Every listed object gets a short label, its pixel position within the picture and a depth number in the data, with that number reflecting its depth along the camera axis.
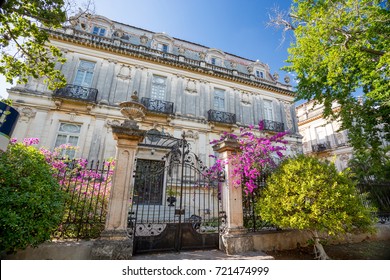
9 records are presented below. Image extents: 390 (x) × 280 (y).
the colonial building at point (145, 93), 10.99
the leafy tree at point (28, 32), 5.51
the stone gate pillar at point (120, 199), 3.82
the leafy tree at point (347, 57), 7.75
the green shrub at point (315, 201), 4.23
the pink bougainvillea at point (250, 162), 5.21
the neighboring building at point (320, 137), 18.91
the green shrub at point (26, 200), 2.88
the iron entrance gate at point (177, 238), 4.43
